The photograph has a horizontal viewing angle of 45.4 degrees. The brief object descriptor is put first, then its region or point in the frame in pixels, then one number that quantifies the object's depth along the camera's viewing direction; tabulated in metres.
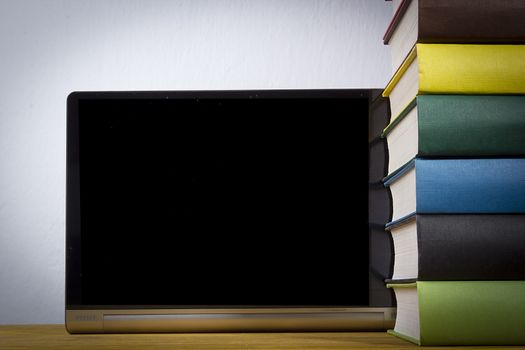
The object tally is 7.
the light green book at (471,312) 0.63
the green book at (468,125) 0.65
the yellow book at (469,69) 0.65
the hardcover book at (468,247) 0.64
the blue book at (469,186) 0.65
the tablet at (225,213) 0.80
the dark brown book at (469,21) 0.65
